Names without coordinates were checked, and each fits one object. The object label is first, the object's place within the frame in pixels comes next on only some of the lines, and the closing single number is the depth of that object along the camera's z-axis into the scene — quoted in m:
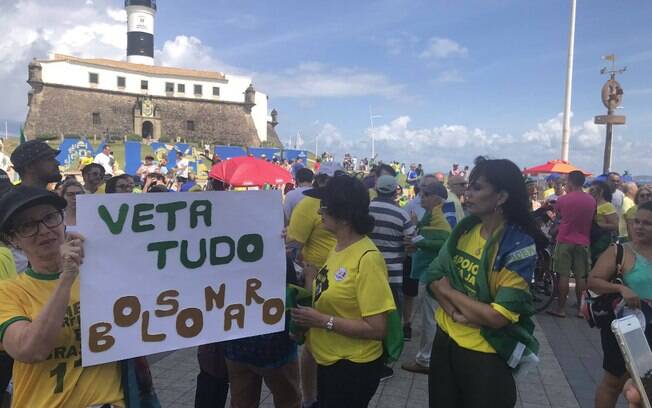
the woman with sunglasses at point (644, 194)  6.05
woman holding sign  1.61
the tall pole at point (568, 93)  15.95
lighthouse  65.75
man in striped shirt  4.61
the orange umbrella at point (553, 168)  12.26
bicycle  7.43
